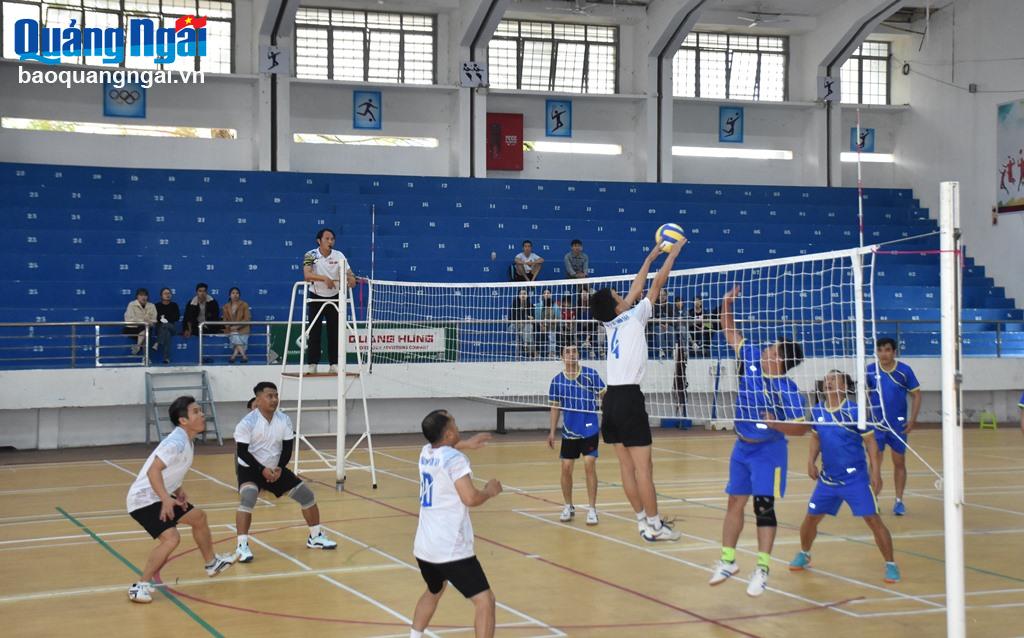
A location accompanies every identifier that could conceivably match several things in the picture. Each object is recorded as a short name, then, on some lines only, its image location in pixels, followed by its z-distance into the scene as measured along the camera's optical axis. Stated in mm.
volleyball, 8680
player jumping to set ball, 9203
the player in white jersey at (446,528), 6230
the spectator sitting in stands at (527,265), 23080
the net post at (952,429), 6070
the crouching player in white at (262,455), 9625
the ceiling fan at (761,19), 28547
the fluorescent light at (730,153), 30125
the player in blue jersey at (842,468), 8703
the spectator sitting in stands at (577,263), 23422
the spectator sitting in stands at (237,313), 20666
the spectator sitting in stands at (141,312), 19844
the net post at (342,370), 13281
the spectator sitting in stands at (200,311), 20516
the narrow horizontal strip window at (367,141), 27219
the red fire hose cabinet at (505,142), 28203
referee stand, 13258
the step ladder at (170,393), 19109
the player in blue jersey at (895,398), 11430
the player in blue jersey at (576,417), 11445
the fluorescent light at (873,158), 31314
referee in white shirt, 13266
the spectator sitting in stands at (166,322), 19781
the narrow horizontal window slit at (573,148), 28859
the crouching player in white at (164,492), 8211
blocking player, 8219
